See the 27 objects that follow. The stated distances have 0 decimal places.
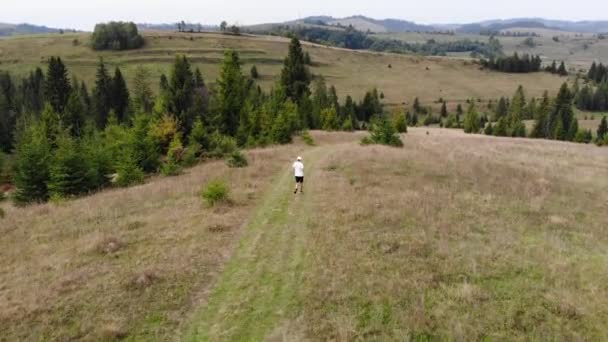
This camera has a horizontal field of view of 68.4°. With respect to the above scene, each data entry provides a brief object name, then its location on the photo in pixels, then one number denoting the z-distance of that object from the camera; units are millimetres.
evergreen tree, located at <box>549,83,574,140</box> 96969
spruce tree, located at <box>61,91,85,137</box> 69500
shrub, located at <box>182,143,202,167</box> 35775
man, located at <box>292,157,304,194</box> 23156
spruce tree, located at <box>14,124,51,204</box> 30812
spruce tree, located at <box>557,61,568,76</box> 193888
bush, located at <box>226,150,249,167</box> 31172
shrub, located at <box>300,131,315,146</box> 45812
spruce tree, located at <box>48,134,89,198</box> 29625
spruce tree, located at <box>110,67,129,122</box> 89750
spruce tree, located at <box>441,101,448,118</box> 135375
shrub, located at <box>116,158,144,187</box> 31688
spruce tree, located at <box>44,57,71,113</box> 73125
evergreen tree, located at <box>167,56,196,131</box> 42750
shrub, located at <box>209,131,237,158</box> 38312
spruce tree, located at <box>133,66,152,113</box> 93412
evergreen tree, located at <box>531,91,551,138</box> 92062
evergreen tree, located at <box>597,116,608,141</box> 99500
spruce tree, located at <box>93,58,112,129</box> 87562
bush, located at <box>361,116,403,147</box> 41281
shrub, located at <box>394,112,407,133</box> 68562
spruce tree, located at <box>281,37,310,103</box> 63406
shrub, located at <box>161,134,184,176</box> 32438
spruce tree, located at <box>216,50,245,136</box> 48562
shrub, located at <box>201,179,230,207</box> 20797
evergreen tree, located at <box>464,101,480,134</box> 97750
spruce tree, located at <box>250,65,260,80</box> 149750
